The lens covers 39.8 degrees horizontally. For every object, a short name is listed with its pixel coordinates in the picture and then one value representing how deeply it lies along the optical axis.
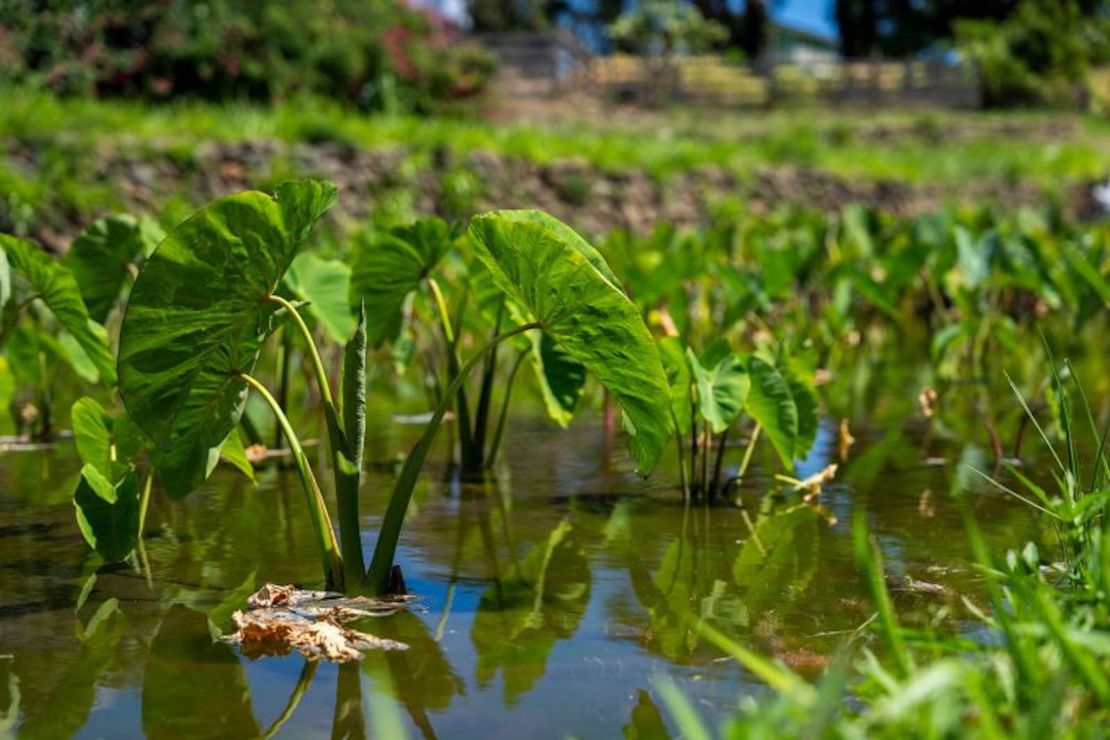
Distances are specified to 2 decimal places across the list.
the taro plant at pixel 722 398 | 2.51
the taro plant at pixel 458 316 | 2.68
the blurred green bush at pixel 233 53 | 9.88
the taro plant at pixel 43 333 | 2.50
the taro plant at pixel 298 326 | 1.80
